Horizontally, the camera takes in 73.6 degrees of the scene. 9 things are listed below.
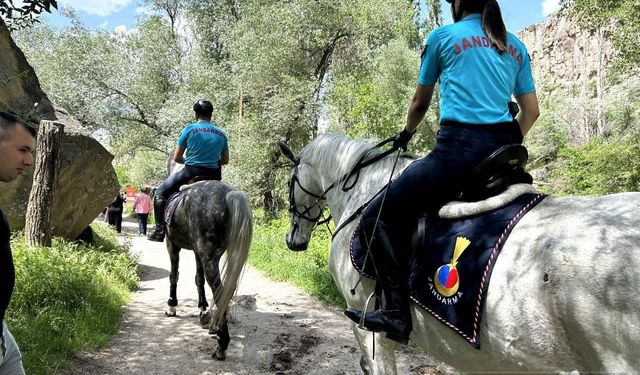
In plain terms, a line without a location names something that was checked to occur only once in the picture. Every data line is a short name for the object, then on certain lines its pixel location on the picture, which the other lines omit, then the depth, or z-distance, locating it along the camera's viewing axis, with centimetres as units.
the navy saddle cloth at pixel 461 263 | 209
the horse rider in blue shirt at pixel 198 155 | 610
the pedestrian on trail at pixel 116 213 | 1811
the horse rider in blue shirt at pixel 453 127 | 243
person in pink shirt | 1883
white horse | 169
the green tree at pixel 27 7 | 396
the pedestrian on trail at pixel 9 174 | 213
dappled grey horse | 536
